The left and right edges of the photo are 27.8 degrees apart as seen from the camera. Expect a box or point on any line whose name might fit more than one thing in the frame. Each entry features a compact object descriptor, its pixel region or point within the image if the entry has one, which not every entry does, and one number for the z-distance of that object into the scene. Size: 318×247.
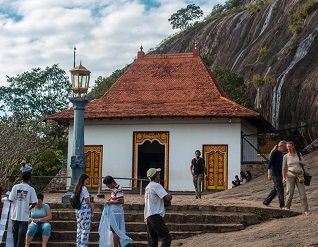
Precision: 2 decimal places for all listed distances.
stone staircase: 12.89
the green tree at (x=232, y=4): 82.19
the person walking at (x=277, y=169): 13.95
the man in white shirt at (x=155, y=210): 10.05
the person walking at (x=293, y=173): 12.73
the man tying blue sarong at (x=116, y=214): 10.92
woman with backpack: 10.75
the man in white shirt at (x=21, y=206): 10.80
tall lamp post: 15.54
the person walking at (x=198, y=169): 18.17
